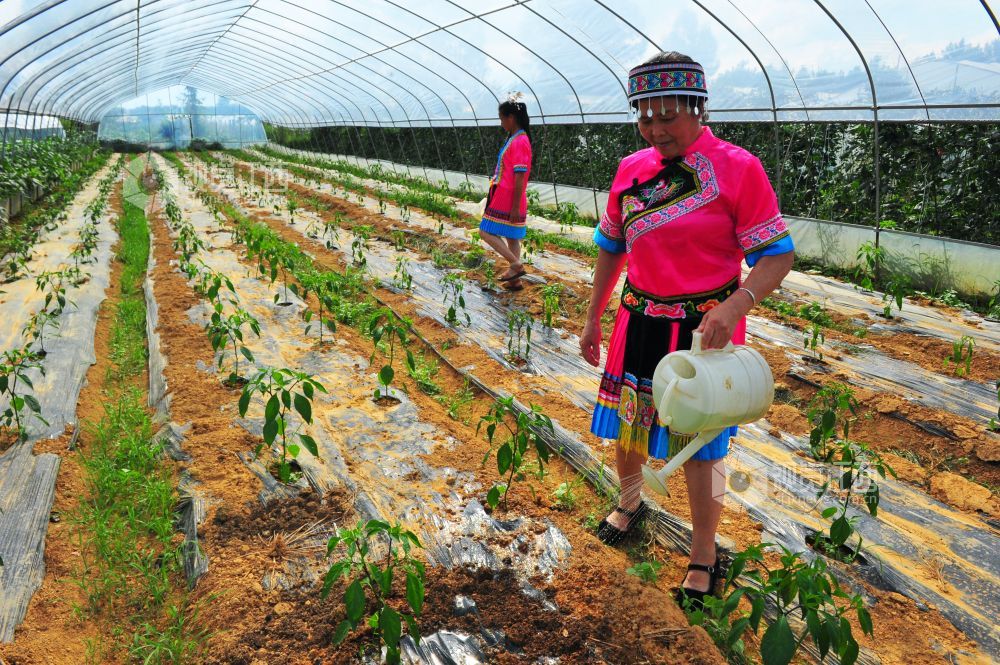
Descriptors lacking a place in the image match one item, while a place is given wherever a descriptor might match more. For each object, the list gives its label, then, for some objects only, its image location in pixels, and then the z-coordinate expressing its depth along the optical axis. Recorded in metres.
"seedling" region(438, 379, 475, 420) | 3.27
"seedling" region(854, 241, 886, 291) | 5.72
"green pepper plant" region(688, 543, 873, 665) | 1.35
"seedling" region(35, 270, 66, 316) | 4.33
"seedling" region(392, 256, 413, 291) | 5.47
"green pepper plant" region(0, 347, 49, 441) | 2.81
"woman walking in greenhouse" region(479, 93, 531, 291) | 4.95
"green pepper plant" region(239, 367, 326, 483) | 2.18
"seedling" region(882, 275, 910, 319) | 4.66
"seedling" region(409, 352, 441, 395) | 3.54
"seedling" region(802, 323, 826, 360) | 3.90
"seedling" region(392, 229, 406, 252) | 7.22
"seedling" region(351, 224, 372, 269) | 6.28
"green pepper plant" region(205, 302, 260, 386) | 3.37
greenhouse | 1.74
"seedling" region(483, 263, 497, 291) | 5.44
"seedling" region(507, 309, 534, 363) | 3.92
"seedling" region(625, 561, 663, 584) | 2.00
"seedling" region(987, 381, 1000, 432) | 3.09
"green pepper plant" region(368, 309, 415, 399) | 3.04
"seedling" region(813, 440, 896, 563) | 1.83
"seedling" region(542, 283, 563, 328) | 4.42
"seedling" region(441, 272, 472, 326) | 4.51
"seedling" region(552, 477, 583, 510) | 2.44
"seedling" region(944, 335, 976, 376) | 3.64
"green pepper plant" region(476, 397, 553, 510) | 2.15
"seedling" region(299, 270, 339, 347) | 4.02
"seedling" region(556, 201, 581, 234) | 8.82
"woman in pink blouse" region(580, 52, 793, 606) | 1.63
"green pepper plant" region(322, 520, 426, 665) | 1.56
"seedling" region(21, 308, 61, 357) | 3.90
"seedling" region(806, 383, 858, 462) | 2.39
